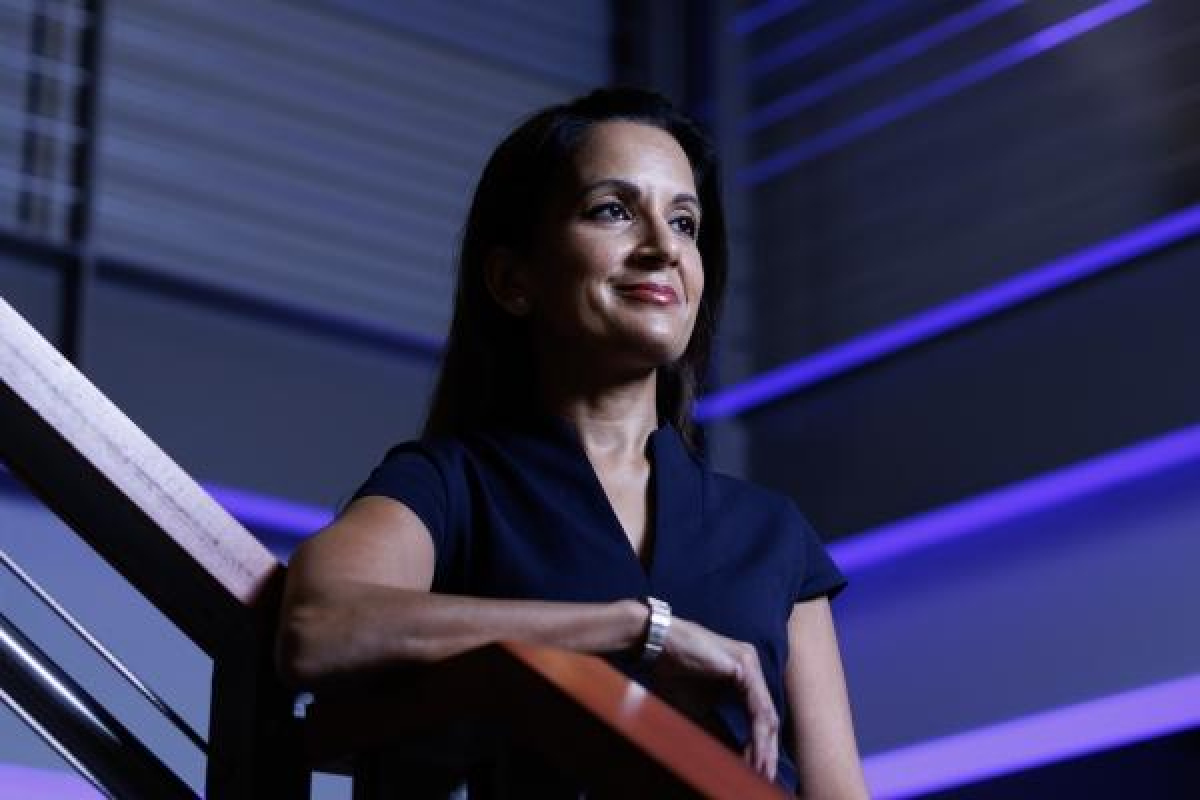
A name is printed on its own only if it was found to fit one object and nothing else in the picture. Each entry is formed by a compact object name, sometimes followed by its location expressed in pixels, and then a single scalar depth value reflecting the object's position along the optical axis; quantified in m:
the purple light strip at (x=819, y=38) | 9.09
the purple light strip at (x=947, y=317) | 7.86
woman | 2.87
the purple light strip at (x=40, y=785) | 6.91
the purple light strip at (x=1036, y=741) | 7.27
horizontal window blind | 8.22
